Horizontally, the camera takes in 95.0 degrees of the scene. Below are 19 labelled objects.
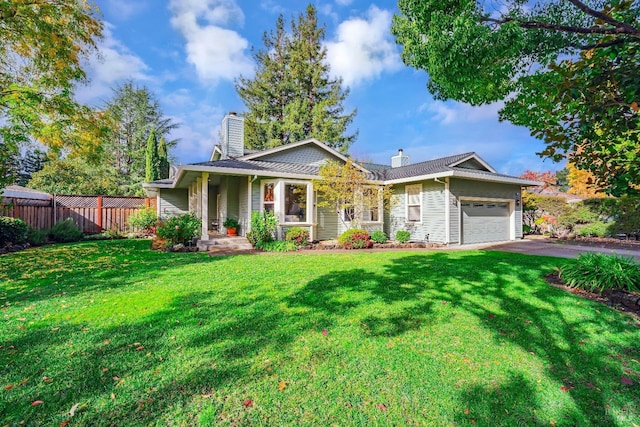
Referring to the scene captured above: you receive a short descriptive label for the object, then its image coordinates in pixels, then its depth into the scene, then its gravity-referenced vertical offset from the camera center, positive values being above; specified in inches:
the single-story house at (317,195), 450.3 +40.6
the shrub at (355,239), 436.1 -34.1
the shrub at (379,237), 489.4 -33.7
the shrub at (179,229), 388.2 -17.1
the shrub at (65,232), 498.9 -28.4
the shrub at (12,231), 408.2 -21.3
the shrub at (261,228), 410.0 -16.3
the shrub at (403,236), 498.9 -32.8
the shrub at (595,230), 548.7 -23.5
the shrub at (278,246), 395.4 -40.3
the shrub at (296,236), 420.5 -28.0
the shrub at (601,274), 195.8 -39.9
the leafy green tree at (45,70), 330.6 +188.2
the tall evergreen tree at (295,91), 1019.9 +449.2
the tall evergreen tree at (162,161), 976.9 +184.4
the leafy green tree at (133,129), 1101.1 +348.0
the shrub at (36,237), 452.8 -32.8
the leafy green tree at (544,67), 108.3 +89.4
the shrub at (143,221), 616.7 -10.1
